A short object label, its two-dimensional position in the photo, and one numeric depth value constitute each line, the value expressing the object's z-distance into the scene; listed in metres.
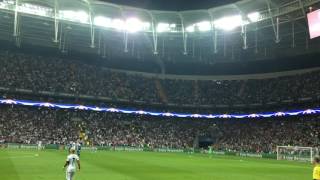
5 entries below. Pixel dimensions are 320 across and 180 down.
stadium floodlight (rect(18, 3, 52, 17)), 72.12
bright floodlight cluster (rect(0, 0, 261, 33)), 72.44
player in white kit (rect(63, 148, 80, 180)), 20.64
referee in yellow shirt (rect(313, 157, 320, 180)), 18.31
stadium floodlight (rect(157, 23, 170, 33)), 82.19
